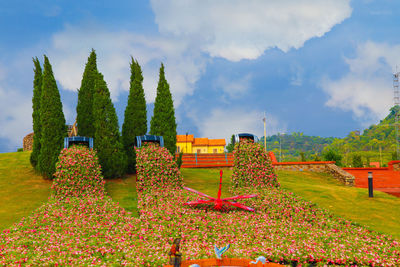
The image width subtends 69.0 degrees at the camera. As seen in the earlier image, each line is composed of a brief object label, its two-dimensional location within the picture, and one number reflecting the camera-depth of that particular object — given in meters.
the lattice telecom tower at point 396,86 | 43.00
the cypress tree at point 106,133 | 15.18
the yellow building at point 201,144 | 56.18
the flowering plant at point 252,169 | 13.09
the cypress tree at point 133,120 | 16.61
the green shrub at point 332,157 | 28.35
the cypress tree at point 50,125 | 15.32
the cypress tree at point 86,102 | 16.83
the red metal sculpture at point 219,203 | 10.28
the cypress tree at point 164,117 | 16.92
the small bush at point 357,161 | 29.33
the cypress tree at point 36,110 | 16.64
